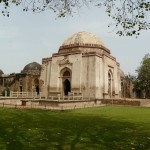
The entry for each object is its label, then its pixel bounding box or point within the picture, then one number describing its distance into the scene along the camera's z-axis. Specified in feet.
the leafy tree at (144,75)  136.26
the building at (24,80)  129.29
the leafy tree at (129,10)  24.80
